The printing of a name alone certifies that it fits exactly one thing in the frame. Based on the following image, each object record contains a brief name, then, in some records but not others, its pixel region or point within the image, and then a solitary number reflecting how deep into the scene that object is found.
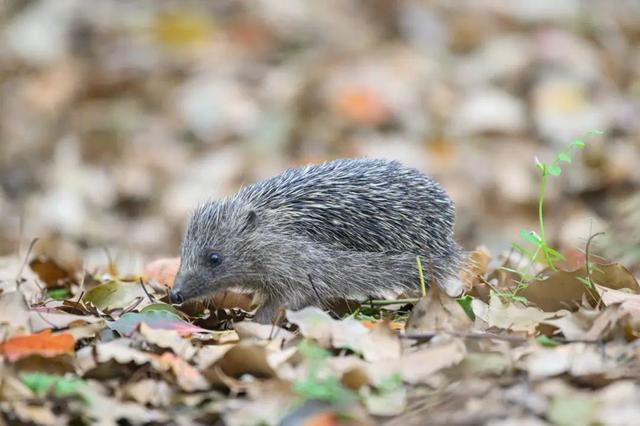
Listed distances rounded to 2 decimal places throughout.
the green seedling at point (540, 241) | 10.21
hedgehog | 11.14
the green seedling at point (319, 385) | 7.92
